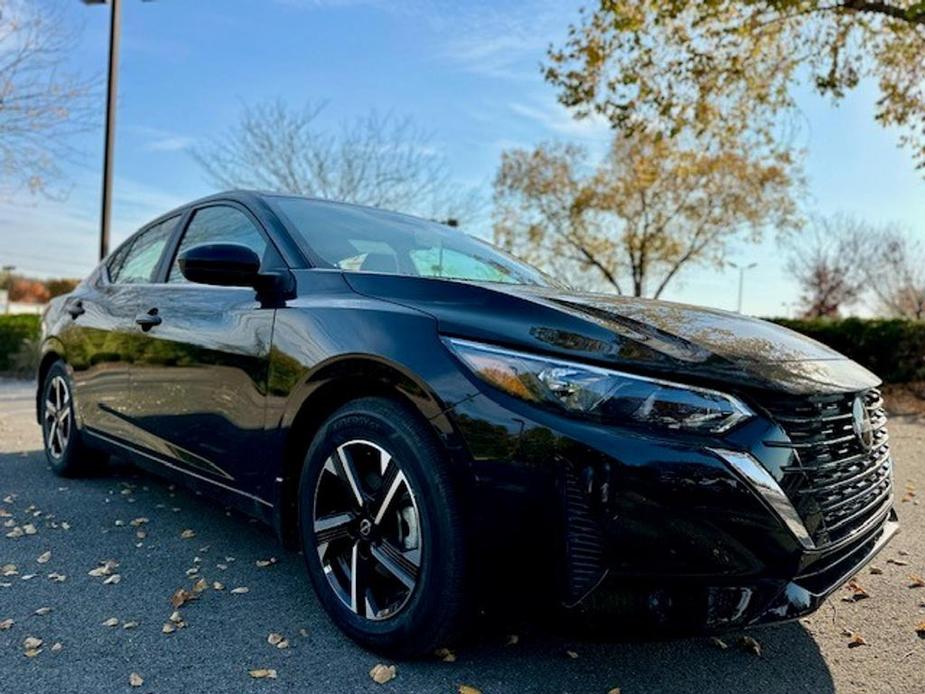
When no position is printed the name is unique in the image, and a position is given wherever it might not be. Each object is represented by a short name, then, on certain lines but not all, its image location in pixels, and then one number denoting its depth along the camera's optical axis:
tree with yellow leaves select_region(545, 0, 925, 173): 10.81
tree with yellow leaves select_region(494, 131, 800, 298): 20.59
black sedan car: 1.69
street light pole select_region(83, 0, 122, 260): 9.72
